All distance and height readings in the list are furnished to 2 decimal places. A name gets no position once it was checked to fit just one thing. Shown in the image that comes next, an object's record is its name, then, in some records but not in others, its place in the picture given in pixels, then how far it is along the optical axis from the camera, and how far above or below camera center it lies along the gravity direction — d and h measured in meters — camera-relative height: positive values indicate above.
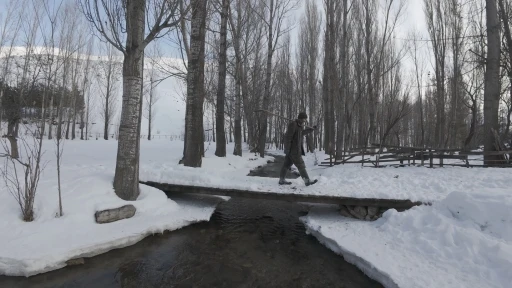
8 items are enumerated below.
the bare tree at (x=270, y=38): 19.36 +8.05
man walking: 7.53 +0.14
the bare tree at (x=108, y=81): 35.53 +8.72
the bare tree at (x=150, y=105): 43.33 +6.63
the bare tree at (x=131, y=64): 5.80 +1.77
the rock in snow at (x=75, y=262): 4.07 -1.71
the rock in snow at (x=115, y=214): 5.18 -1.29
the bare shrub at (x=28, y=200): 4.67 -0.93
